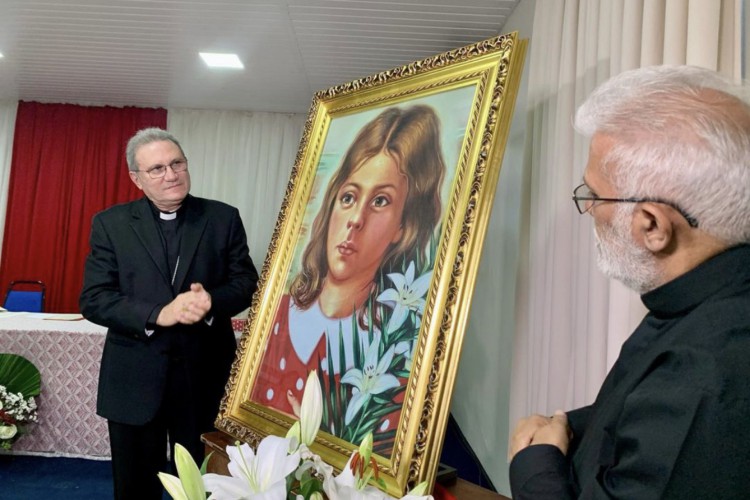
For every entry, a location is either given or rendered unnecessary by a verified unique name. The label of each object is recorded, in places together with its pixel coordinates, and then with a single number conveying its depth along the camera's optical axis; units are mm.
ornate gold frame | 1194
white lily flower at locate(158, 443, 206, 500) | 584
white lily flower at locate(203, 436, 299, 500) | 614
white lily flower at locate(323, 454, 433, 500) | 612
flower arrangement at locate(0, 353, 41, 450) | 3167
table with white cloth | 3352
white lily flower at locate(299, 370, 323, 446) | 710
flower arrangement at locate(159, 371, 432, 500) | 591
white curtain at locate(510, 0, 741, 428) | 1367
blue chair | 4788
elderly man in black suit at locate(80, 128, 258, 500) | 1877
